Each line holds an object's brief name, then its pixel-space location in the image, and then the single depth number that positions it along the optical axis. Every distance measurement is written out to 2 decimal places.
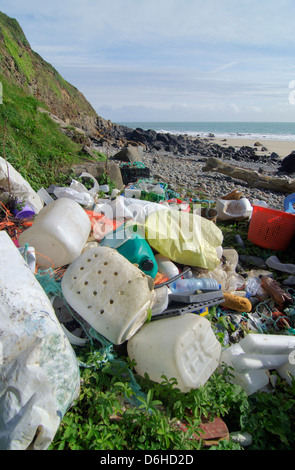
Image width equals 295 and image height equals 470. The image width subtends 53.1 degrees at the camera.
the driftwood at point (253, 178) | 7.35
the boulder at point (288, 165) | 11.98
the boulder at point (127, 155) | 8.97
